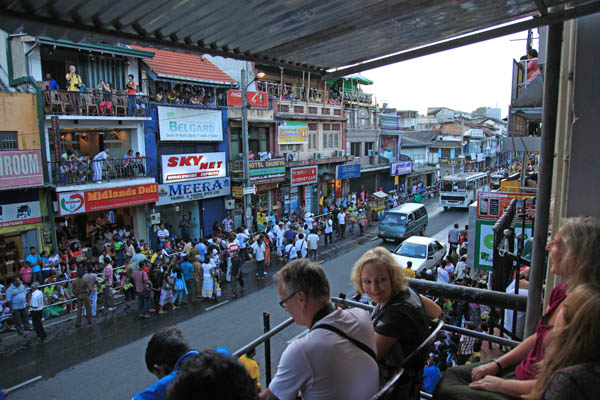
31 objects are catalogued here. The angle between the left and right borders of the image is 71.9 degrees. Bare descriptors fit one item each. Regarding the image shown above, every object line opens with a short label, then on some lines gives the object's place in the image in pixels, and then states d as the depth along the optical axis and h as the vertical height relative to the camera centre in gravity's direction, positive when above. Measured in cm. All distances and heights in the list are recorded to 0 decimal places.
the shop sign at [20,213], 1442 -227
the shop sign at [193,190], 1941 -215
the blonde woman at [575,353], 167 -89
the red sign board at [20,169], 1378 -67
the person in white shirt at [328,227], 2141 -422
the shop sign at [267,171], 2331 -145
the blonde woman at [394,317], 265 -115
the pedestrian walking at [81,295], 1170 -416
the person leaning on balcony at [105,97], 1670 +209
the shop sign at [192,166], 1966 -97
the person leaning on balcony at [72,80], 1599 +265
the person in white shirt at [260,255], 1570 -412
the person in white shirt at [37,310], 1058 -413
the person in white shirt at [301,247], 1673 -408
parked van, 2122 -416
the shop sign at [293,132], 2641 +87
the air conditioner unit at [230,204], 2231 -309
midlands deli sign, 1555 -201
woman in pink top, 206 -118
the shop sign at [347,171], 3062 -200
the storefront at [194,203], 1978 -285
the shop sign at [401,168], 3847 -232
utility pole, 1942 -74
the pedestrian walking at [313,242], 1862 -433
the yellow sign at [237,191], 2218 -243
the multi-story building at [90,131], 1533 +72
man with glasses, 213 -107
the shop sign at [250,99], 2273 +268
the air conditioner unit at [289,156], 2666 -67
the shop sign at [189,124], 1947 +113
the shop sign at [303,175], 2669 -198
